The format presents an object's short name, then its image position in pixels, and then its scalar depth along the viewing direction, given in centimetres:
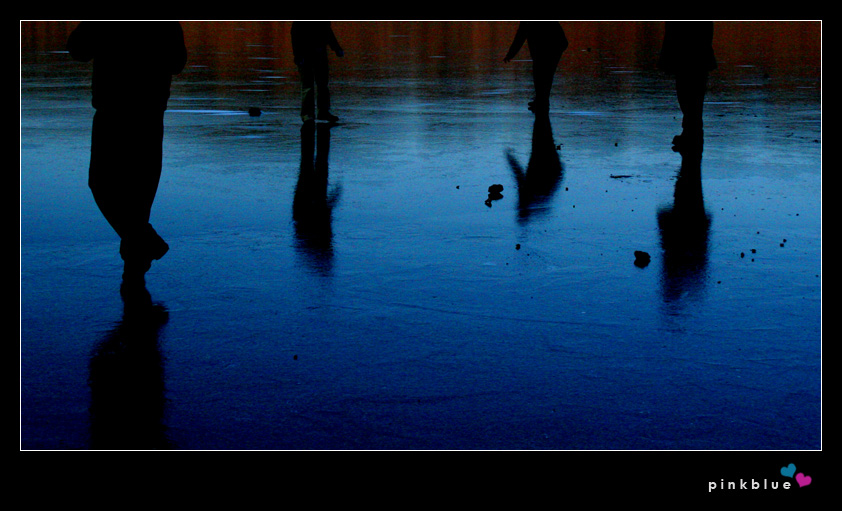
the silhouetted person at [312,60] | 1374
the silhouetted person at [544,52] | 1520
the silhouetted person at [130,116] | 635
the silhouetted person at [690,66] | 1134
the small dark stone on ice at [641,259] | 677
